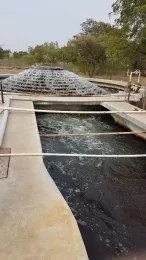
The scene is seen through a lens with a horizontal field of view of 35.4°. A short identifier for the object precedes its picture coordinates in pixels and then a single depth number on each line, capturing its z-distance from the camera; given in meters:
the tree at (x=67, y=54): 21.05
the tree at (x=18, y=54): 31.40
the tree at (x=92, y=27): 27.64
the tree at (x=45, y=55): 23.67
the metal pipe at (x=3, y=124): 4.85
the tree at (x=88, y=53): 18.31
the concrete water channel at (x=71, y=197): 2.26
